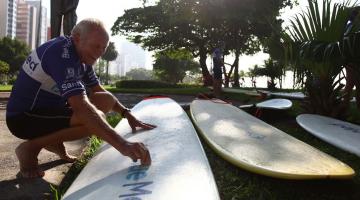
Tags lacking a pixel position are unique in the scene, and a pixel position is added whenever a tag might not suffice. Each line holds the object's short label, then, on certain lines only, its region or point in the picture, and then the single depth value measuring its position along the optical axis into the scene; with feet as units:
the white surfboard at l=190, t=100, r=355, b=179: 6.37
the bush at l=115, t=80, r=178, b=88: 75.26
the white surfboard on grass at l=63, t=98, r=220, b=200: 5.15
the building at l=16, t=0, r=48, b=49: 361.71
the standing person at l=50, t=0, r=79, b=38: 17.01
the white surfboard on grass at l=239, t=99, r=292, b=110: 15.93
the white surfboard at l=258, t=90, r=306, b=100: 22.25
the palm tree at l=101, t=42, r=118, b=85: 207.62
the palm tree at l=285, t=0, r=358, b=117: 12.60
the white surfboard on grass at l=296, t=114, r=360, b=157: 9.84
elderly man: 5.91
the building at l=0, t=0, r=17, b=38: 317.22
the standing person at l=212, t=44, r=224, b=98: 27.27
